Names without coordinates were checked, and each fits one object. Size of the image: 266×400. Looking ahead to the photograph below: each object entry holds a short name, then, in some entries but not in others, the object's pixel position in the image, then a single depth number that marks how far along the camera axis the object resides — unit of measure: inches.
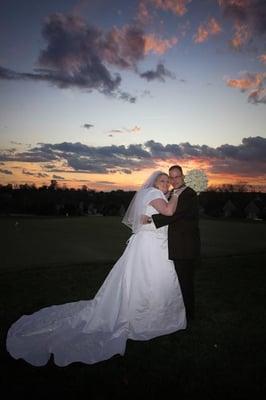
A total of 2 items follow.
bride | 218.2
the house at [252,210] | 1960.9
